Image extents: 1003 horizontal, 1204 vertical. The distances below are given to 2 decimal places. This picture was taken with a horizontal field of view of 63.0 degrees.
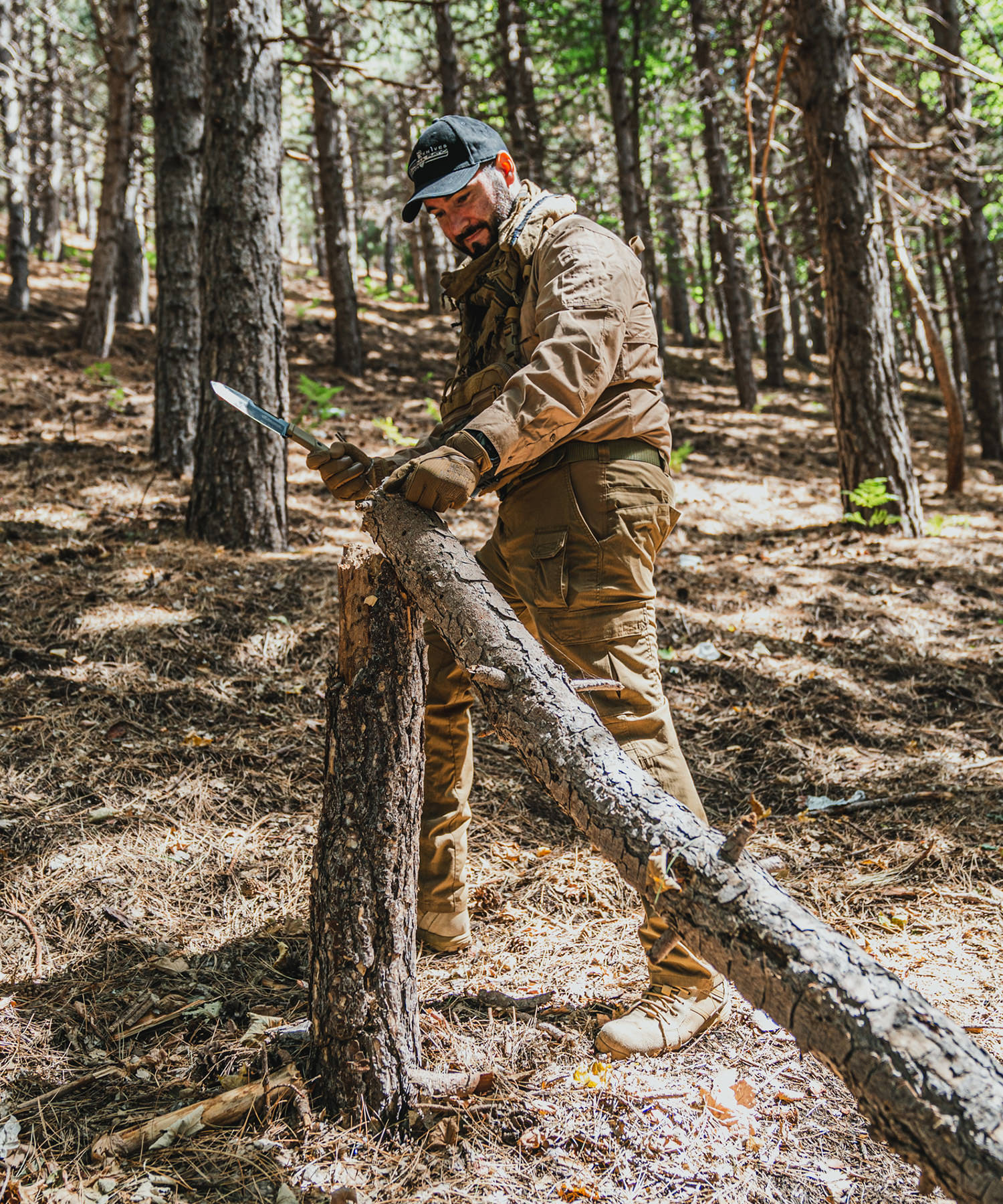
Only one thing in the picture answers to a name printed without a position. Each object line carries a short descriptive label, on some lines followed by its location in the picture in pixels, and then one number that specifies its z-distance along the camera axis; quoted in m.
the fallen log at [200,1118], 2.17
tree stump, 2.33
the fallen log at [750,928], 1.31
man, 2.56
